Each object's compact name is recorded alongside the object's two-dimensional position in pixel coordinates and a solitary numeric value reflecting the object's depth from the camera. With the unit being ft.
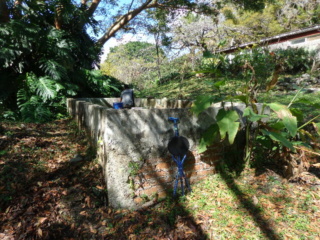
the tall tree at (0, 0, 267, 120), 17.85
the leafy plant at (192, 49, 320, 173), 6.33
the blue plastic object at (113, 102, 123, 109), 12.78
